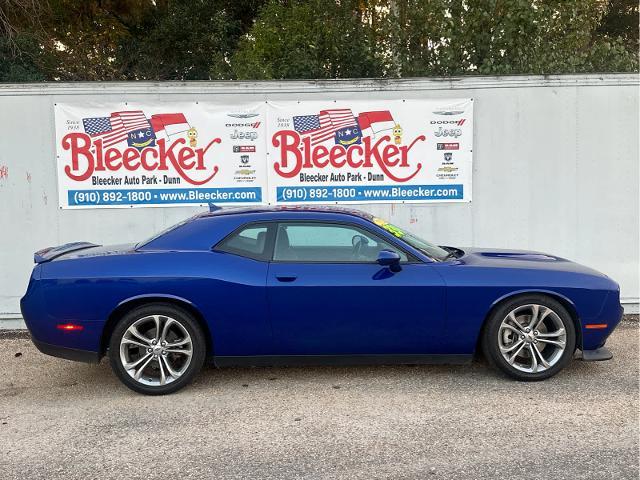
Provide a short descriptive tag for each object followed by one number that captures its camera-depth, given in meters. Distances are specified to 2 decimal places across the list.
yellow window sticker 5.24
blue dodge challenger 4.88
